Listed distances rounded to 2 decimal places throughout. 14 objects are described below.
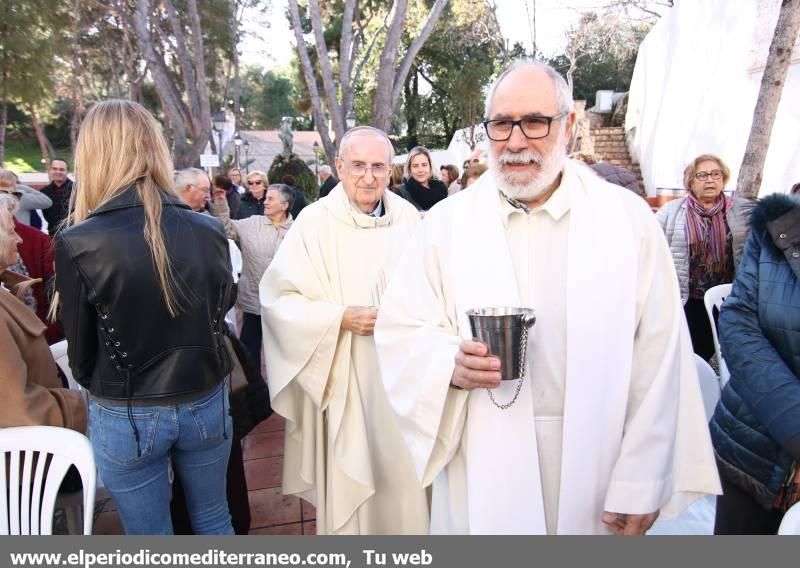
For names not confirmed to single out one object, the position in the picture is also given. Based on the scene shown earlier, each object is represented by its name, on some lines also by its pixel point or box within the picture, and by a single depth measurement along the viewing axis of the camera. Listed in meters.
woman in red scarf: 4.02
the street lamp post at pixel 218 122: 17.97
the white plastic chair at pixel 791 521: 1.48
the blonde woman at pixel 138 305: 1.74
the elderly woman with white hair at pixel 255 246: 4.66
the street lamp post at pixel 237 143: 23.98
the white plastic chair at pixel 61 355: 2.74
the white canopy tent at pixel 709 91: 7.54
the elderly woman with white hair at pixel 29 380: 1.93
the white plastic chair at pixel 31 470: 1.85
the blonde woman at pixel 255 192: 7.16
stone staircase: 15.19
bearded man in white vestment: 1.60
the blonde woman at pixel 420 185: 5.95
